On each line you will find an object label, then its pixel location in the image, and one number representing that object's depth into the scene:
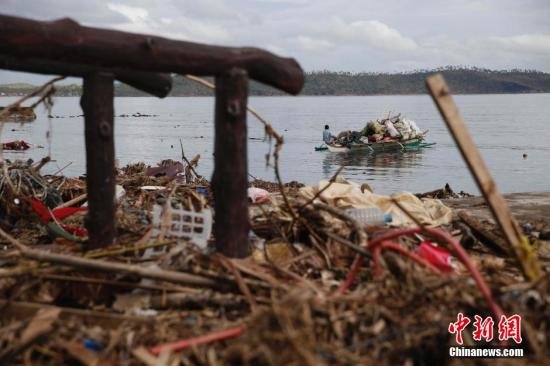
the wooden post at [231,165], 4.45
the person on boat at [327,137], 37.88
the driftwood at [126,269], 4.06
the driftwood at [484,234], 6.05
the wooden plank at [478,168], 4.16
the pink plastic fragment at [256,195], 9.07
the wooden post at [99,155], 4.73
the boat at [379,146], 36.50
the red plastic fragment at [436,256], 4.62
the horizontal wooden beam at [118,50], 4.16
